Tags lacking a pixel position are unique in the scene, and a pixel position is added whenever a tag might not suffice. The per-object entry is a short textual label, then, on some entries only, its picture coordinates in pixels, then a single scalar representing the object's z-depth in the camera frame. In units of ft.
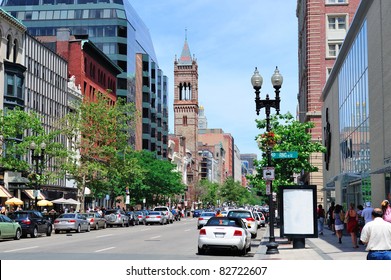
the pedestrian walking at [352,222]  89.86
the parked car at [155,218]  215.51
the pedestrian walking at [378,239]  37.55
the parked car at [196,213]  348.65
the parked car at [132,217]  212.84
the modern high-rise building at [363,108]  108.06
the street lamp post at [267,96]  84.38
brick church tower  596.70
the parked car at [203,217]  162.94
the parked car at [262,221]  208.25
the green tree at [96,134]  197.36
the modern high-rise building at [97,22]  353.72
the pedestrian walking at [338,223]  99.25
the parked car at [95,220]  168.64
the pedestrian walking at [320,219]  129.08
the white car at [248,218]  125.70
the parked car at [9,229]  110.01
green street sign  84.72
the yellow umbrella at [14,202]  165.68
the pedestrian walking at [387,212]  65.15
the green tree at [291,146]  130.93
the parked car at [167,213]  229.97
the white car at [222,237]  78.38
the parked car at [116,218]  197.06
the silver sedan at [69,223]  148.15
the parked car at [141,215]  225.35
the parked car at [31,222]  126.41
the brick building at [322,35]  230.07
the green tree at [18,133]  155.63
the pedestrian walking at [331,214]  138.62
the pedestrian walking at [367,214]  81.82
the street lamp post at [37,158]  153.20
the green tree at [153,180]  302.72
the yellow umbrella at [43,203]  186.36
